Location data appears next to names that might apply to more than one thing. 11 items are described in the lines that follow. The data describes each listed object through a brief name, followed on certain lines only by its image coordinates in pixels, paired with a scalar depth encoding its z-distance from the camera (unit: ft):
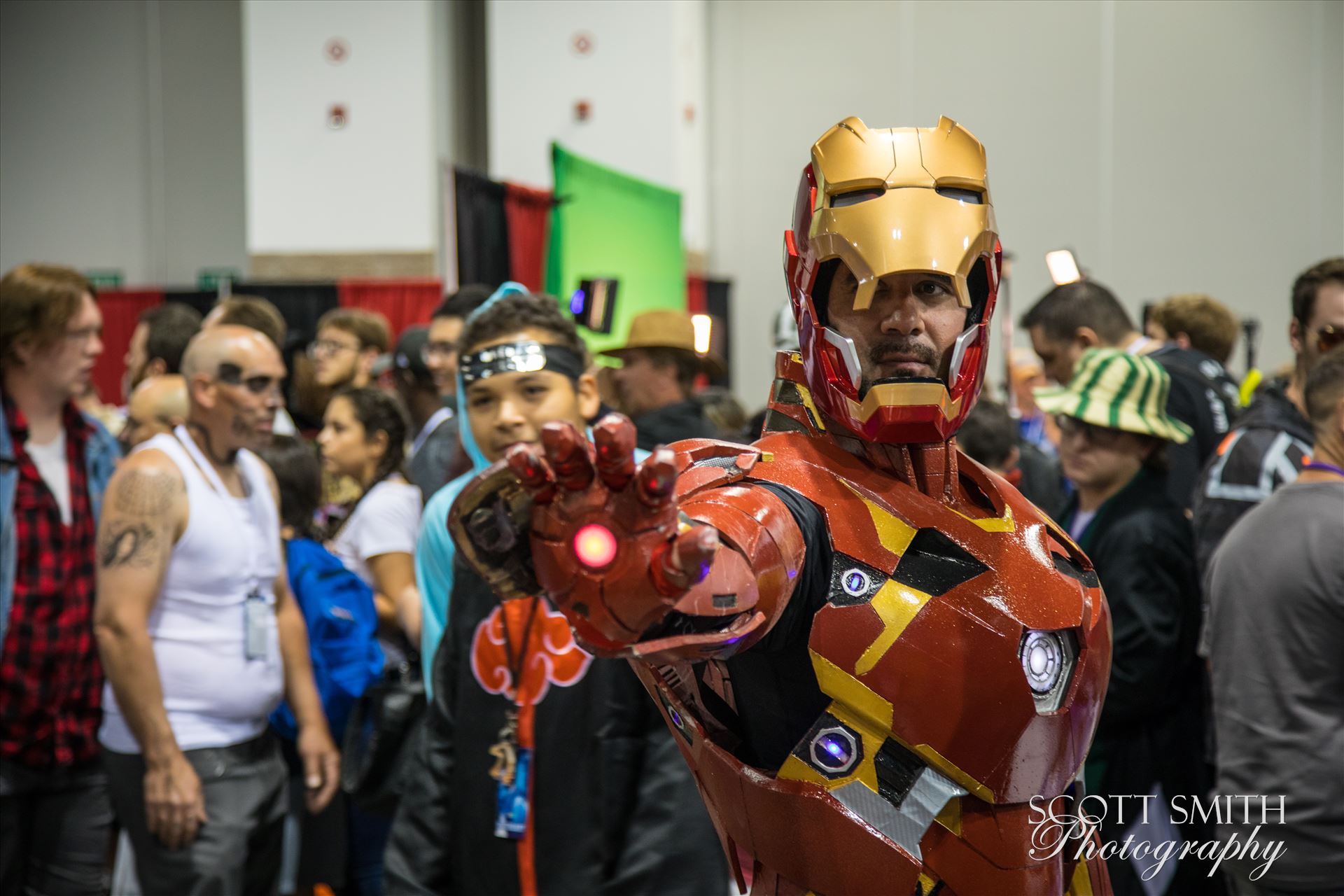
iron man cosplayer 4.99
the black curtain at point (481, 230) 28.48
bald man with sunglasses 10.45
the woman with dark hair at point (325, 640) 12.89
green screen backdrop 31.35
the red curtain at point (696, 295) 40.98
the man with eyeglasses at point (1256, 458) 11.05
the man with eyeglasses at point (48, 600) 10.80
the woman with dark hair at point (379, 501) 13.50
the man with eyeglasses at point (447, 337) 15.71
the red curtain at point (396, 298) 37.50
